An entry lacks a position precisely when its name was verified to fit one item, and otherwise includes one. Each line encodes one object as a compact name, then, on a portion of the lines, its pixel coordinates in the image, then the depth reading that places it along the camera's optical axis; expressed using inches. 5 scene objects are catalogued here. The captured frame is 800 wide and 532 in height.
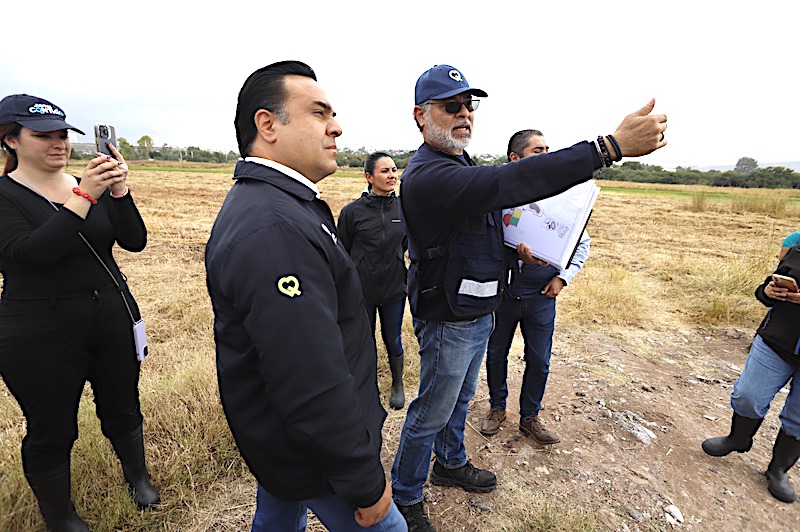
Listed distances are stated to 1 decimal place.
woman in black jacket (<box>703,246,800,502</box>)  106.1
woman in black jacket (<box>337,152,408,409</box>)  143.3
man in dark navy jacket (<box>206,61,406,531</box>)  42.1
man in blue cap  63.3
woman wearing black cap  74.6
